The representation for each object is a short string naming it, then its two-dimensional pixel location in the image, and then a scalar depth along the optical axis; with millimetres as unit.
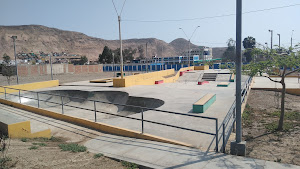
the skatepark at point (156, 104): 8639
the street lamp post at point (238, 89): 6277
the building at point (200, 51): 157312
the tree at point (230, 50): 117981
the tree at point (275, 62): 8891
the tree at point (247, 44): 98562
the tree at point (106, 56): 102500
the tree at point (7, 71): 30203
